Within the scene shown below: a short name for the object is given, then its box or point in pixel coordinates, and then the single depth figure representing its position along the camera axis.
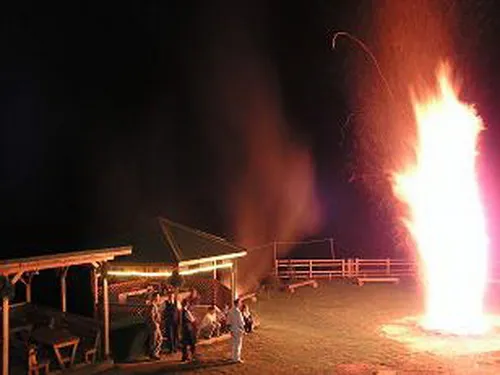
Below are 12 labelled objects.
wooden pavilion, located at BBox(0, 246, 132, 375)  14.09
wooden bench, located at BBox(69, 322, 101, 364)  16.07
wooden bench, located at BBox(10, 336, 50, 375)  14.45
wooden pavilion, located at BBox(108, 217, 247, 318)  18.38
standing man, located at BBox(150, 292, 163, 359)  17.34
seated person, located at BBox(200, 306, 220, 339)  19.22
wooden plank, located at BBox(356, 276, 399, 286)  30.74
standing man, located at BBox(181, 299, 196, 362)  17.12
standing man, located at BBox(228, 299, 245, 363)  16.84
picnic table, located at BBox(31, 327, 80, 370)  15.14
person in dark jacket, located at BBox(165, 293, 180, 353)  17.80
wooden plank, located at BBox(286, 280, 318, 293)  28.55
